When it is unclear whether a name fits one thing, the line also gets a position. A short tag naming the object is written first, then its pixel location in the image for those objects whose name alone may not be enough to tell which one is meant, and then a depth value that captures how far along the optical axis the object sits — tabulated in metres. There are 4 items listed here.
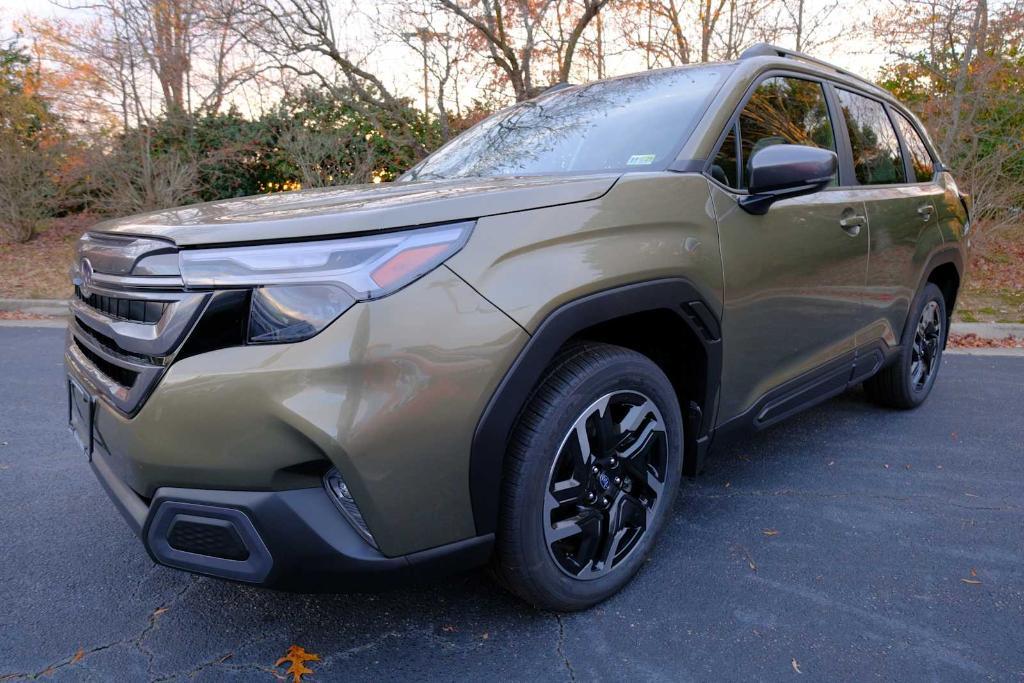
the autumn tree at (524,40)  9.62
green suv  1.58
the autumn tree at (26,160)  11.48
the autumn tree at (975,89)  9.38
